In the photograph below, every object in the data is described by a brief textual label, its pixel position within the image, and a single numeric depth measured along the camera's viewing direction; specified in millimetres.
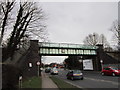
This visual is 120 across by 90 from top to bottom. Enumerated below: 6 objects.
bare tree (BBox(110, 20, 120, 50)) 38781
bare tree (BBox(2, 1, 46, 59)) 15830
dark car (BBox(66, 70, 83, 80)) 21188
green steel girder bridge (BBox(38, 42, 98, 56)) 39938
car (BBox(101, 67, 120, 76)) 24467
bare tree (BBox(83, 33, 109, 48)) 62634
